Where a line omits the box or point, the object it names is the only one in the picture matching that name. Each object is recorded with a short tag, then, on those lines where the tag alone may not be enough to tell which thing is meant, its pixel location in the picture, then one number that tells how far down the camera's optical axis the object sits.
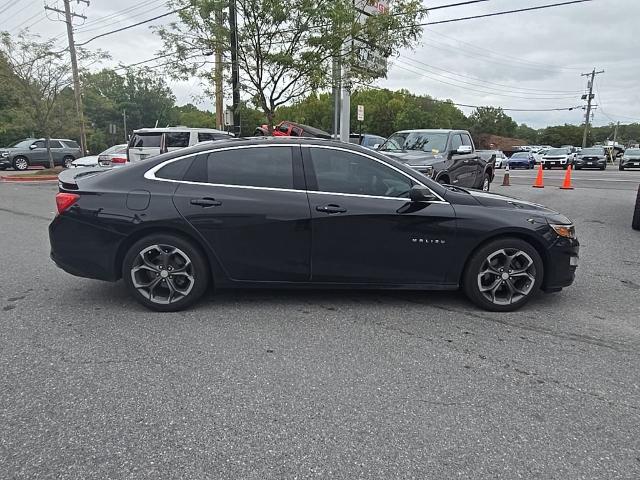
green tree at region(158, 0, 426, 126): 9.95
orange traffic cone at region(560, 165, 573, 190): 15.69
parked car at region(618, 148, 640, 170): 27.56
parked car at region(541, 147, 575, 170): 32.57
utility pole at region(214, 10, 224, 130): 10.26
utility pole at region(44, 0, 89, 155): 22.05
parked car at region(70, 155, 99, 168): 18.95
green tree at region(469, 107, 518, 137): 96.25
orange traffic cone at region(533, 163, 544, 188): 16.50
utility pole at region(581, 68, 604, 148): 67.69
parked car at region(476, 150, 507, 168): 33.06
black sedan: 4.05
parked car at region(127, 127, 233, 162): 12.61
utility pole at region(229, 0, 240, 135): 10.12
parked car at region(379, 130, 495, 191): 9.04
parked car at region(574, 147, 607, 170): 28.72
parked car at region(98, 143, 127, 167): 14.43
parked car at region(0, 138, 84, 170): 24.06
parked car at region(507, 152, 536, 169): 35.50
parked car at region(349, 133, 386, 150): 18.73
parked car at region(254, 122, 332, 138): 15.26
